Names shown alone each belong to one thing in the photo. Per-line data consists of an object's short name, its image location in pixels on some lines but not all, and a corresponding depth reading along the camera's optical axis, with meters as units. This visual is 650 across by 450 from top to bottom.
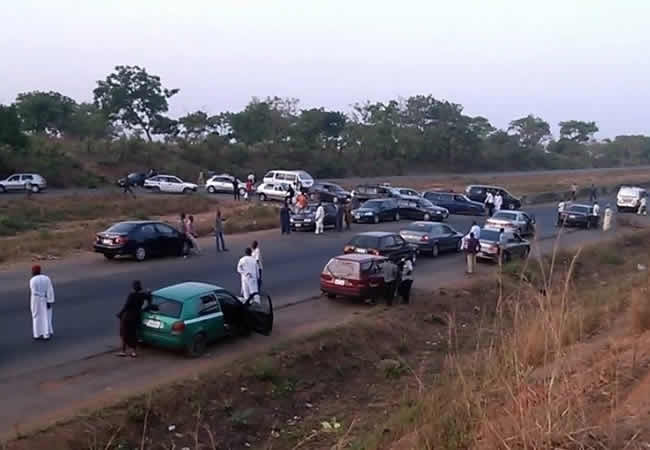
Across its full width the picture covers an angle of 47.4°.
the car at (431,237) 31.00
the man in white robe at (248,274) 19.11
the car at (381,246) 25.88
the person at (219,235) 29.42
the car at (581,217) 44.12
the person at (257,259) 19.66
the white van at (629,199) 56.38
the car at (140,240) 26.19
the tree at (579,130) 174.88
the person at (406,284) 22.16
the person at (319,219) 36.38
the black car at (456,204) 50.41
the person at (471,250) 27.52
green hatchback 15.05
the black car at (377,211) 42.00
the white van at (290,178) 51.59
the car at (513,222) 37.31
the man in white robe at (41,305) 15.45
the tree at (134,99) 85.50
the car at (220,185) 56.69
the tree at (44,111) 81.25
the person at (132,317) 14.99
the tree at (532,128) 162.88
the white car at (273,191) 49.94
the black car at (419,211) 44.34
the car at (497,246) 30.31
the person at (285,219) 35.69
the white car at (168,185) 55.75
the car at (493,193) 53.75
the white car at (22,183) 51.88
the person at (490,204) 50.43
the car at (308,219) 37.12
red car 21.06
